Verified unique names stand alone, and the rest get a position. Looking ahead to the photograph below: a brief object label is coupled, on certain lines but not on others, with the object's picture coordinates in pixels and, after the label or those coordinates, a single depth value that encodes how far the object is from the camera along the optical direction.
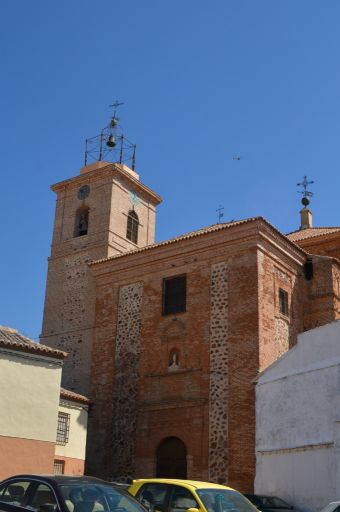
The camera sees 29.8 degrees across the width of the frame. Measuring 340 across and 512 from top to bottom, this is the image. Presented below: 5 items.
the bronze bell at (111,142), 30.53
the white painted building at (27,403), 16.34
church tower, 24.58
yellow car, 8.26
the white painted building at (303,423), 13.60
